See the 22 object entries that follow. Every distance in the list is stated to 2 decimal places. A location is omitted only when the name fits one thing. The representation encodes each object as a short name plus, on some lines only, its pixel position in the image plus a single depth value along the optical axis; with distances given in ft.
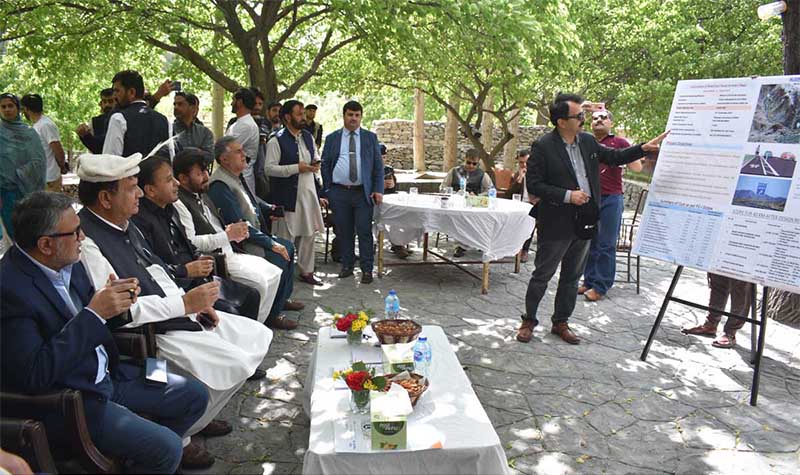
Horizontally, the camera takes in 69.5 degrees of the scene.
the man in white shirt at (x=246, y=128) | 18.97
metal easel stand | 12.05
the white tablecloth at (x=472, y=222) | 19.30
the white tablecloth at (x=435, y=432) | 7.22
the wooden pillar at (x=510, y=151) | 47.14
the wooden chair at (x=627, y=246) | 20.08
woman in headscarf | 17.66
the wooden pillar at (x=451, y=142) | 48.34
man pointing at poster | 13.89
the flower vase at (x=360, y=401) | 8.00
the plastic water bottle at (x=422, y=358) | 9.37
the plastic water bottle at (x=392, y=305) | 12.02
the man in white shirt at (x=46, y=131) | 20.45
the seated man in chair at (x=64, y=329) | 6.27
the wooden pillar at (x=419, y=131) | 53.72
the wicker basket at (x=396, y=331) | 10.06
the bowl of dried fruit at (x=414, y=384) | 8.21
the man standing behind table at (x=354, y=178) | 19.79
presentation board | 11.55
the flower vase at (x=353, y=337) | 10.37
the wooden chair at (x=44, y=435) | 5.87
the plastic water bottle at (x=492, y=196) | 20.65
